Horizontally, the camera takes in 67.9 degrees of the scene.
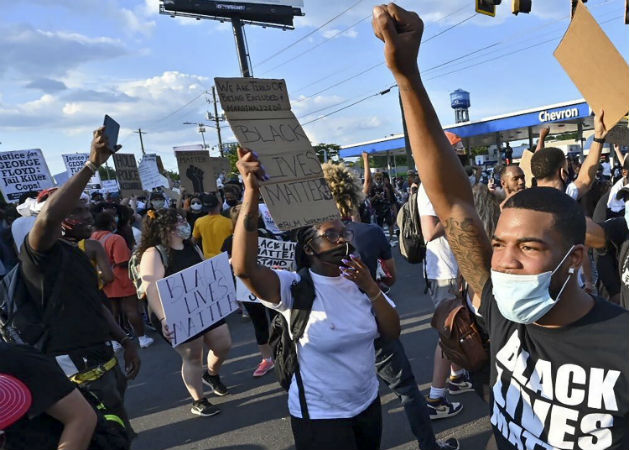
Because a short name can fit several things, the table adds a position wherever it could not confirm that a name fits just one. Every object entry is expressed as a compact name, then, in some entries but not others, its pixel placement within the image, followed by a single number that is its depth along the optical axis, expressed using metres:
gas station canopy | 19.78
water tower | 43.34
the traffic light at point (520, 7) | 4.88
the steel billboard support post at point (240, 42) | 29.17
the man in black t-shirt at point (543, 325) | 1.31
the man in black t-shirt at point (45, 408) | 1.61
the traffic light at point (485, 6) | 5.57
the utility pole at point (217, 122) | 43.88
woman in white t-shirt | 2.29
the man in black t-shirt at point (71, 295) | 2.41
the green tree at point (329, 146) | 65.96
